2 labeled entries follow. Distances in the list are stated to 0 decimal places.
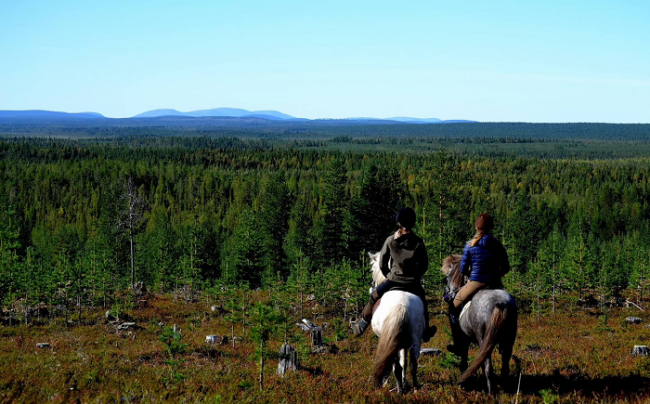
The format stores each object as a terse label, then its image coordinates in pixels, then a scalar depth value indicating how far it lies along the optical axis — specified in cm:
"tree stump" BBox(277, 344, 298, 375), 1384
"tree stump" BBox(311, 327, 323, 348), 2228
